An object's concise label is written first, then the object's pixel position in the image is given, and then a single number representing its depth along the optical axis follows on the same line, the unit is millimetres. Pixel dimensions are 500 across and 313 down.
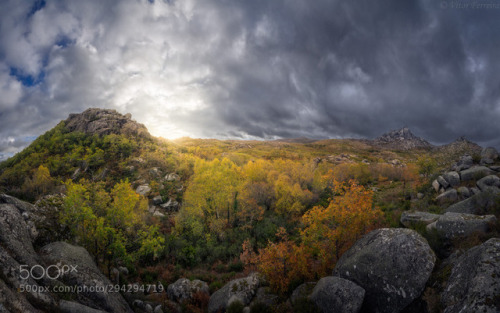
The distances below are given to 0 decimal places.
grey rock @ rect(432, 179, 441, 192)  27584
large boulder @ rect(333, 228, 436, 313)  11219
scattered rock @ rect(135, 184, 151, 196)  55647
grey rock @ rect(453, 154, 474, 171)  26741
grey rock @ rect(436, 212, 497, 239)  13164
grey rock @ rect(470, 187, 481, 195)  21188
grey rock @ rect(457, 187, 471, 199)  21884
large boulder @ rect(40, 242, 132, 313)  11359
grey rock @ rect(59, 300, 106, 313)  8914
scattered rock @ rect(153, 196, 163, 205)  52638
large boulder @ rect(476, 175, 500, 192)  20047
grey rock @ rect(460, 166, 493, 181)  22984
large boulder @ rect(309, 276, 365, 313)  11695
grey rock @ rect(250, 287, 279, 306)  15406
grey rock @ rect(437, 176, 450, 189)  26203
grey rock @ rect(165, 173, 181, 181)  65738
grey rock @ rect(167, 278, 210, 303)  19562
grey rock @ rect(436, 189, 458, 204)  23203
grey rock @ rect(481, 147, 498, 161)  25902
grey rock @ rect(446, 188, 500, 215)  16469
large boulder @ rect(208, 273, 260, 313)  16484
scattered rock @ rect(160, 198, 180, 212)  51750
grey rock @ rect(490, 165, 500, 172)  23278
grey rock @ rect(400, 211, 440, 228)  16984
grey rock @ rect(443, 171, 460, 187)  25125
